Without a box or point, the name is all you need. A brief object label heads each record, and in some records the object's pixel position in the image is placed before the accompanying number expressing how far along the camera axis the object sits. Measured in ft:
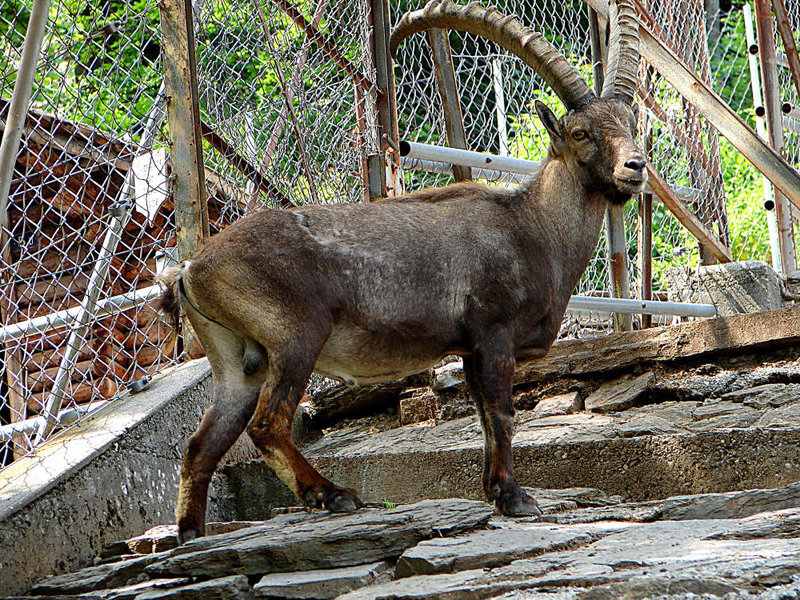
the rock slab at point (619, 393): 34.68
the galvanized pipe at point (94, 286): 30.80
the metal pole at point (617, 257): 43.83
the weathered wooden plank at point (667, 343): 34.04
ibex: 25.41
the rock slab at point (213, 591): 19.77
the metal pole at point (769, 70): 48.03
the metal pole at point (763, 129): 51.03
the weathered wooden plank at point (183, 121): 31.89
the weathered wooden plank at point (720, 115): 36.37
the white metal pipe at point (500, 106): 44.63
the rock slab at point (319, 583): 19.12
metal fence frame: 31.14
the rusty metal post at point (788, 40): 48.67
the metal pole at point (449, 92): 42.57
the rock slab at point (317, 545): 21.12
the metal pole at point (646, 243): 44.50
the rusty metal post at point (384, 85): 40.32
